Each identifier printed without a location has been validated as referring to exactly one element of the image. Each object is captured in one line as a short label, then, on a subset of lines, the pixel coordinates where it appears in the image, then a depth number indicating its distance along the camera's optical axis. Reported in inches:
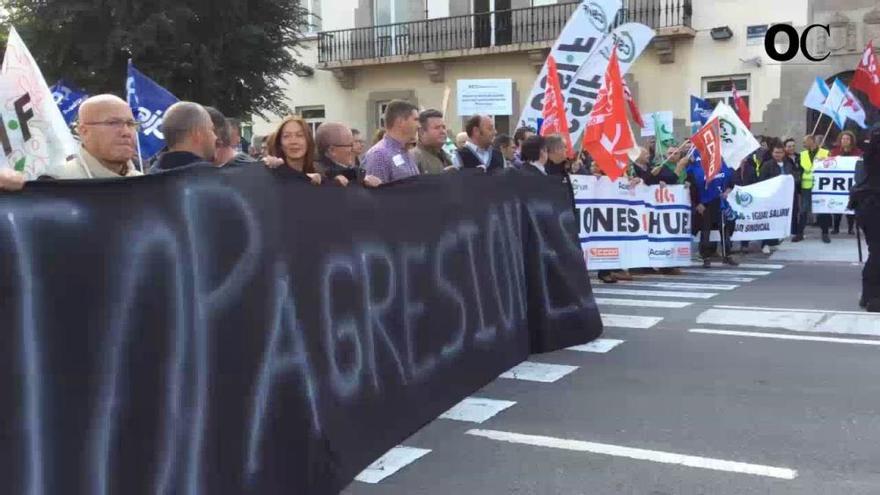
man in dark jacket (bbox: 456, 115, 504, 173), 326.3
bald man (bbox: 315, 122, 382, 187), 220.1
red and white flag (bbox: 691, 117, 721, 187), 476.1
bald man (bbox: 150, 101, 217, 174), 165.3
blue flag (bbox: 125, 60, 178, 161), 342.6
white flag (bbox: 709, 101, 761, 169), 492.7
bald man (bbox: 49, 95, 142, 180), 153.2
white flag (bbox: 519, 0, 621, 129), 422.6
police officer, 335.6
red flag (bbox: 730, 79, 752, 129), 636.1
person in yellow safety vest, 608.7
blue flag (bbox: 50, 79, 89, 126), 434.3
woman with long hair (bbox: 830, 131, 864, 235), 621.6
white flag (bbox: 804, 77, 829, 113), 670.5
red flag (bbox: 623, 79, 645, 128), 578.2
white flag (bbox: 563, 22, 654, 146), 420.2
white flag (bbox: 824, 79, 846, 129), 658.8
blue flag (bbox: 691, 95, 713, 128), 626.2
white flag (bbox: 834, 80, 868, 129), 659.4
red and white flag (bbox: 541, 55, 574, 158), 398.6
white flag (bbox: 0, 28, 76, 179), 231.0
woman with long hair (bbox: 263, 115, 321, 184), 207.2
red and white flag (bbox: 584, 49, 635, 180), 404.2
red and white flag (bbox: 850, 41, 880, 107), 616.7
